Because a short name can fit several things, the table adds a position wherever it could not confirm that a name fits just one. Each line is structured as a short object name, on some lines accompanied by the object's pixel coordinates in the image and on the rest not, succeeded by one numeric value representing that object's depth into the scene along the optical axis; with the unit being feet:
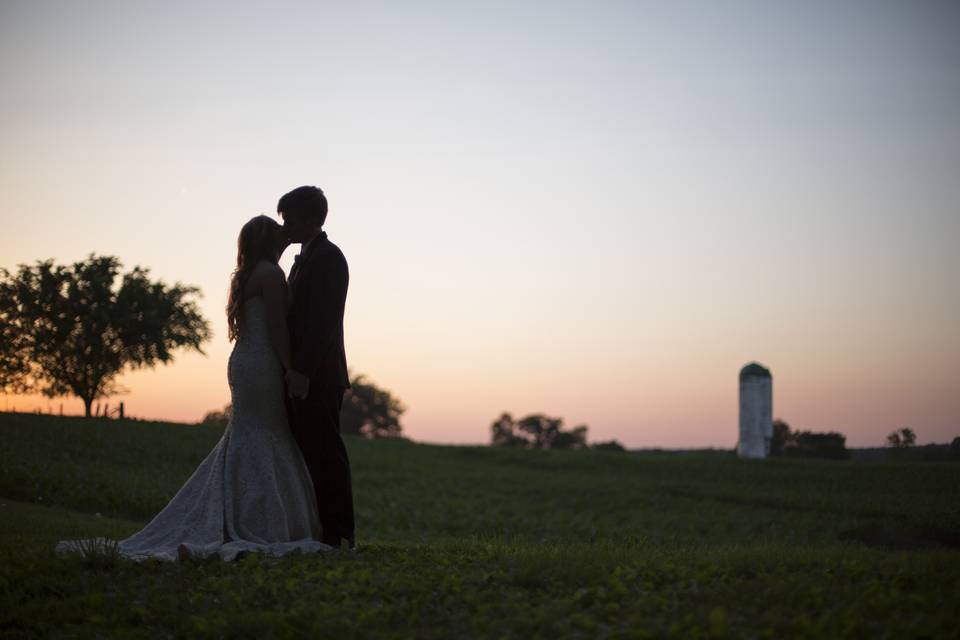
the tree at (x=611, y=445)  198.39
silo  148.97
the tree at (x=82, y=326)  143.95
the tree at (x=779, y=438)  157.58
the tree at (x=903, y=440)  126.11
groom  31.71
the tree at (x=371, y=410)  330.54
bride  31.35
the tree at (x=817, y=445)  145.97
